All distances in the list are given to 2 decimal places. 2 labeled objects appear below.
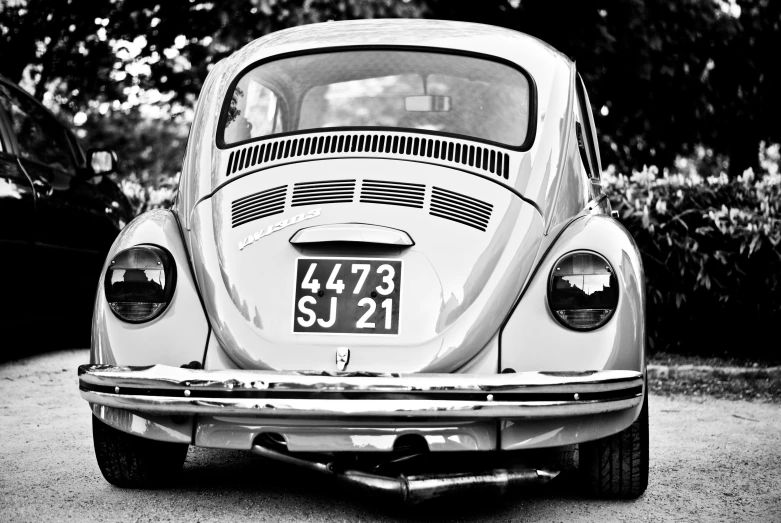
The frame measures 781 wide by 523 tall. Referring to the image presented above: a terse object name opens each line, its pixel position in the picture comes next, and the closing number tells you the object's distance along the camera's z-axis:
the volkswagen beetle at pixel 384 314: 2.77
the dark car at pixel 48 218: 5.66
